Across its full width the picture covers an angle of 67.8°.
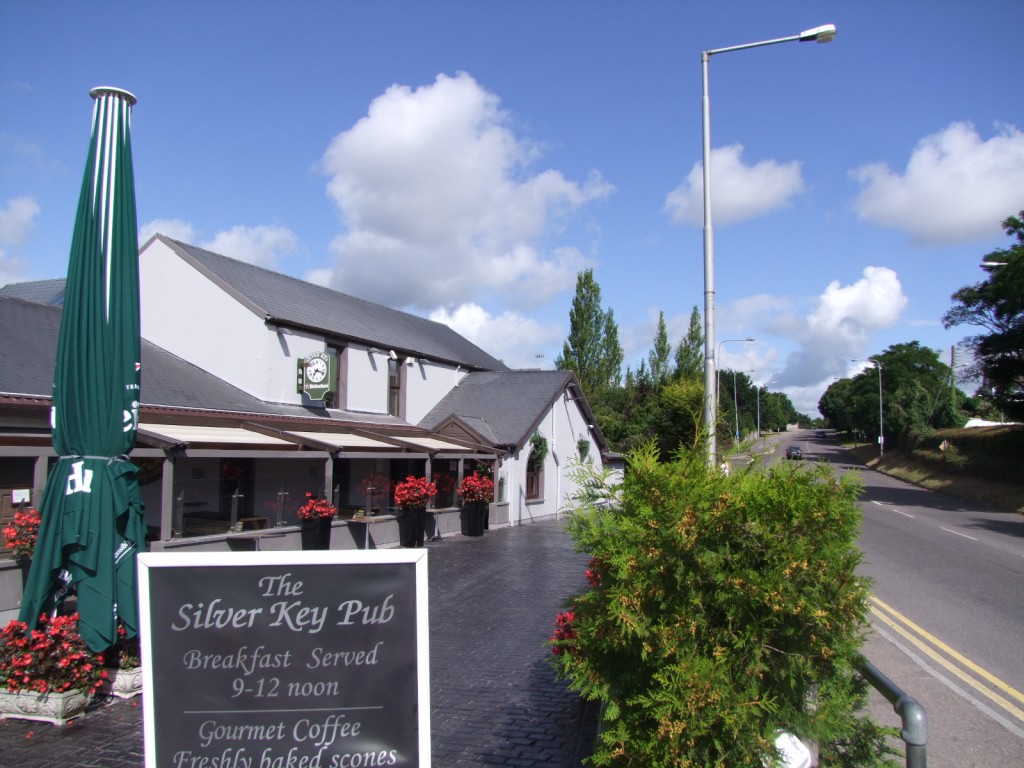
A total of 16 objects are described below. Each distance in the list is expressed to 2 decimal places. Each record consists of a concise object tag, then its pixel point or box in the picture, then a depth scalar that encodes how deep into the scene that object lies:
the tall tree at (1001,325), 30.61
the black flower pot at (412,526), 17.73
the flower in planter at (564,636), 3.96
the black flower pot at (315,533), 14.69
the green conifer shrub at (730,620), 3.33
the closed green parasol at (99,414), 6.29
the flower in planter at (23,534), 9.44
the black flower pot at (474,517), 20.91
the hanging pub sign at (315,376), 19.17
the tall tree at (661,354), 53.25
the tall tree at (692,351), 51.31
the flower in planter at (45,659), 6.03
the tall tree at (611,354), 50.12
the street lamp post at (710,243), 9.44
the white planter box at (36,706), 6.08
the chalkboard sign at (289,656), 3.28
